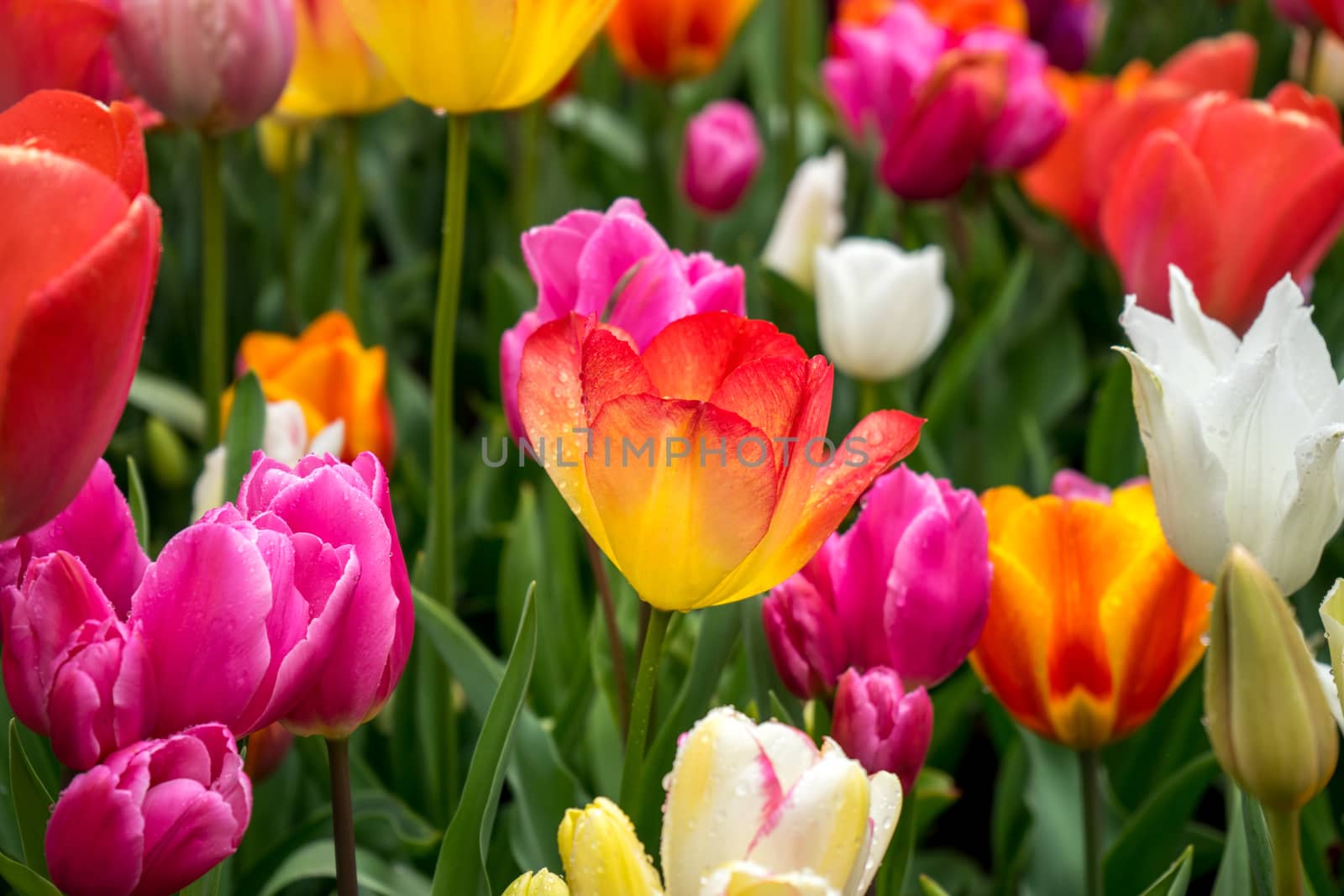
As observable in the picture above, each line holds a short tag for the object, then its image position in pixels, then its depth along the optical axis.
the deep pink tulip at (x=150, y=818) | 0.59
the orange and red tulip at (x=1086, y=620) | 0.69
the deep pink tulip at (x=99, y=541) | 0.63
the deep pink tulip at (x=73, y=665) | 0.60
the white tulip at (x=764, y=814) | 0.59
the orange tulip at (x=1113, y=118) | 0.89
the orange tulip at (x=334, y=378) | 0.82
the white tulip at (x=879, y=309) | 0.85
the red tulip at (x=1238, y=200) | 0.78
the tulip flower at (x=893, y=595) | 0.66
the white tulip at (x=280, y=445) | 0.74
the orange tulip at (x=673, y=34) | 1.10
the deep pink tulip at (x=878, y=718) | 0.65
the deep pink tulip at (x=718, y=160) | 1.03
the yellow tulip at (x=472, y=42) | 0.70
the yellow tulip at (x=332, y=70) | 0.82
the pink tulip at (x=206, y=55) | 0.75
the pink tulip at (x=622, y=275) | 0.66
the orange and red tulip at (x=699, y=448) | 0.62
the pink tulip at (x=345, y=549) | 0.62
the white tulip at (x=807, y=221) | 0.95
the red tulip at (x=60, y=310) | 0.59
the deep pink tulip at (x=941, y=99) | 0.92
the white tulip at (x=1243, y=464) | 0.64
